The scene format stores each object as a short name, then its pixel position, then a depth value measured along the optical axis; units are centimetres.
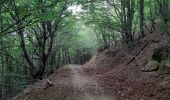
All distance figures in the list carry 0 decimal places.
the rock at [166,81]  1154
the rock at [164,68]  1285
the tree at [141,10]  1997
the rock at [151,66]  1420
